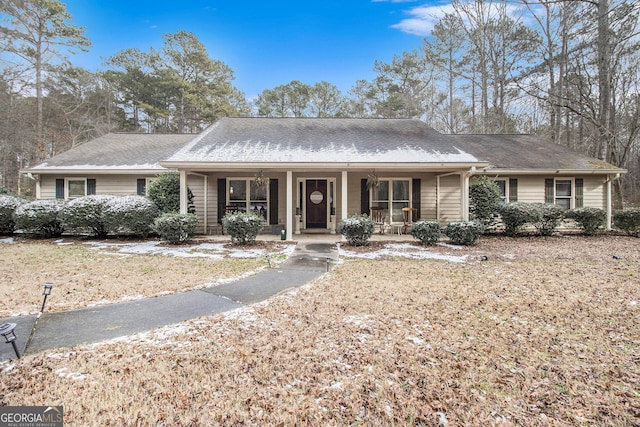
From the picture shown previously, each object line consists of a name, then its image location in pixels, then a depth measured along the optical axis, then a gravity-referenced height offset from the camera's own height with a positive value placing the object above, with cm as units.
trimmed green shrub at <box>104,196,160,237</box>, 941 +8
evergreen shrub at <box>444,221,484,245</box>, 915 -53
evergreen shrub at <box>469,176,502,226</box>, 1091 +55
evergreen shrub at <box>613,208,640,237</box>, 1084 -20
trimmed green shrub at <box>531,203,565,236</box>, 1069 -11
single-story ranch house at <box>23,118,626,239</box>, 1085 +159
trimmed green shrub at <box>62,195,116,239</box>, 951 +15
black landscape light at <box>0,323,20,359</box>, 238 -100
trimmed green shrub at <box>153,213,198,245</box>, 888 -31
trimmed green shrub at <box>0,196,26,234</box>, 1030 +20
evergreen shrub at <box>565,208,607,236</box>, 1093 -11
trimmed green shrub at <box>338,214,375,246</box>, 873 -40
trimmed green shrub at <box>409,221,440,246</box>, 900 -52
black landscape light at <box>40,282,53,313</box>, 354 -95
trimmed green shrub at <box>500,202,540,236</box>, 1043 +4
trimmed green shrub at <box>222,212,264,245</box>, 884 -30
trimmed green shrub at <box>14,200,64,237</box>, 966 +5
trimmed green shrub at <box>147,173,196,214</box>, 1013 +82
